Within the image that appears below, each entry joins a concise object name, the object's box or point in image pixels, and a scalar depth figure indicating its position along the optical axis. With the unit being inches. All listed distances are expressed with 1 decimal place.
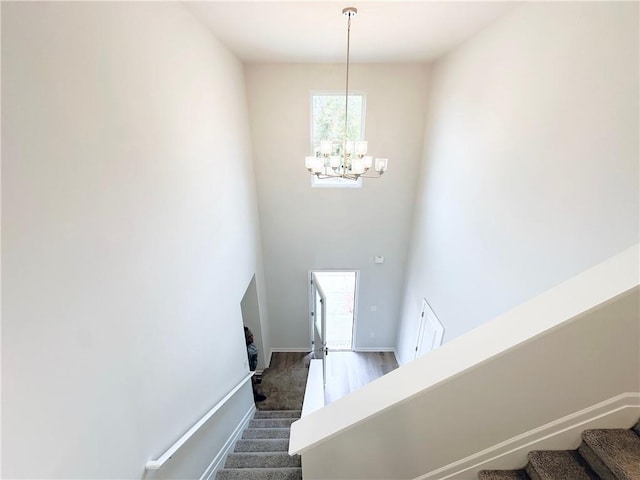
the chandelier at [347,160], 117.1
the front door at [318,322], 168.8
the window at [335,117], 175.9
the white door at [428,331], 154.7
